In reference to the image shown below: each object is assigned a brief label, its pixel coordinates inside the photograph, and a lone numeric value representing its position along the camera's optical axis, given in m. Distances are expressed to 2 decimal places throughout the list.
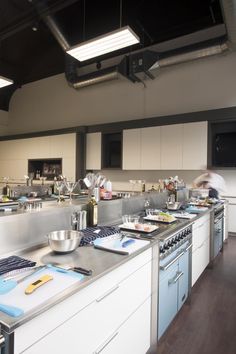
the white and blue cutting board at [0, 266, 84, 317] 0.84
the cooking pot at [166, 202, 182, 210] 2.93
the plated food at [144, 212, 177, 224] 2.24
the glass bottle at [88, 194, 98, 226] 1.94
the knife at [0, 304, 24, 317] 0.77
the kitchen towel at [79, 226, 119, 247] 1.59
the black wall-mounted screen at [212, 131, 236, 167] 4.54
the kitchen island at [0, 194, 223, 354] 0.82
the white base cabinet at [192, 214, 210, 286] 2.45
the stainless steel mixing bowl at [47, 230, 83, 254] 1.35
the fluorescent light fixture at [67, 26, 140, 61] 2.97
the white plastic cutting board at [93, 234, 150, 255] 1.43
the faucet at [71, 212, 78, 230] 1.79
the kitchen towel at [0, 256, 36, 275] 1.12
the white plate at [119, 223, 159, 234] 1.89
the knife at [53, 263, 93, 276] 1.11
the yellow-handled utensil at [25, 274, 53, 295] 0.92
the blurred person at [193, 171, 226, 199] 4.20
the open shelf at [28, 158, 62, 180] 6.48
